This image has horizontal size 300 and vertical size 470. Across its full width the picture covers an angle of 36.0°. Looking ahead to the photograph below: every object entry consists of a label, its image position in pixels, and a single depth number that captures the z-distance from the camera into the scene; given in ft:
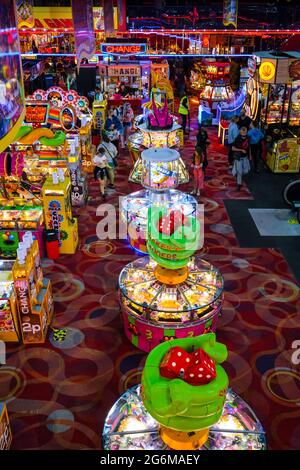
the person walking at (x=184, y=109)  46.50
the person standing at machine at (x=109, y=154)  32.71
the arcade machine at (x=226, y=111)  45.44
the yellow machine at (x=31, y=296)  18.35
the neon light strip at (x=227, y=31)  79.61
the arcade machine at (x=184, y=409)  9.91
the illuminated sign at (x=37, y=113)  34.12
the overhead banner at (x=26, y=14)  48.03
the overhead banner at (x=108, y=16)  65.26
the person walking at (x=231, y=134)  38.91
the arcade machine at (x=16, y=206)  25.64
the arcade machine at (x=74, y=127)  31.45
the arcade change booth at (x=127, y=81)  51.19
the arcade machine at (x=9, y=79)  12.13
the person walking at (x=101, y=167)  32.01
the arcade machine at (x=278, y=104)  38.50
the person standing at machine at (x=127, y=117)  44.83
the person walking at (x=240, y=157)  34.17
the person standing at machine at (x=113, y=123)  39.19
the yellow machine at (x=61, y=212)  25.48
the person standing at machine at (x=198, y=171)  32.24
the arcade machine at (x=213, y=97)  52.07
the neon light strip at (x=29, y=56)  74.79
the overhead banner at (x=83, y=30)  41.55
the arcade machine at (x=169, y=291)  17.21
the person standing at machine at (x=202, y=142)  32.81
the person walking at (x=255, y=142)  38.73
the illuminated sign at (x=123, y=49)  57.57
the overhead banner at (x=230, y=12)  63.72
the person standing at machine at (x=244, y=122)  39.20
